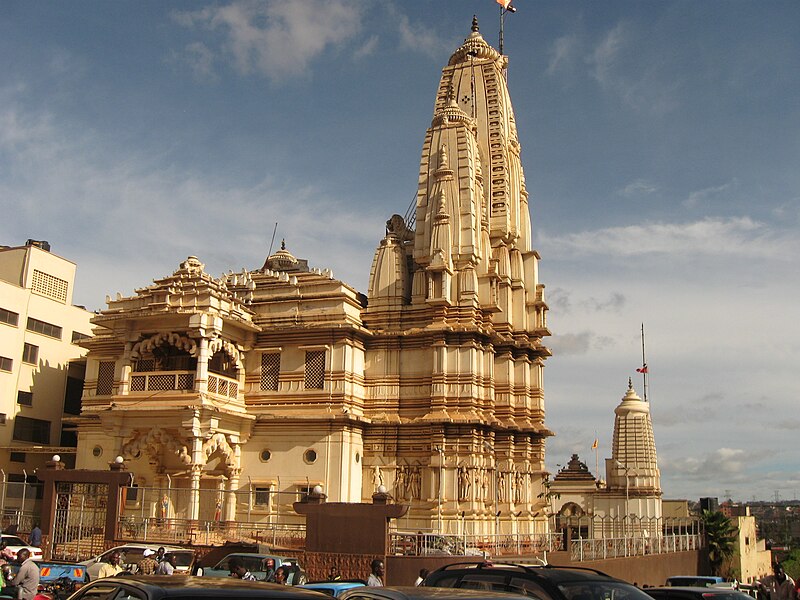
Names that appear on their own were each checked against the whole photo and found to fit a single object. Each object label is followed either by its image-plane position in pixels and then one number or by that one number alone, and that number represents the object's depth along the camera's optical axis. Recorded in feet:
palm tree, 161.84
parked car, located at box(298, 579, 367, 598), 54.60
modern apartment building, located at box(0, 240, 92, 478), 131.34
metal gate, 88.89
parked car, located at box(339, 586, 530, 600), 24.32
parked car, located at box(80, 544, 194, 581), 66.12
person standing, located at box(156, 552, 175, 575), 61.53
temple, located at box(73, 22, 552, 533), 110.42
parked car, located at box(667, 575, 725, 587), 68.74
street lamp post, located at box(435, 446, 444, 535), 110.63
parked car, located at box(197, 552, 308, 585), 60.64
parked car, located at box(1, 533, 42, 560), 82.26
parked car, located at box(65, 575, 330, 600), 21.24
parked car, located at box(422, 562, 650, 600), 33.78
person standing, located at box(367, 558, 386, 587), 57.36
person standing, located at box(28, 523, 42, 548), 87.25
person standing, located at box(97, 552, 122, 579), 56.73
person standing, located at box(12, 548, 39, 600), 45.39
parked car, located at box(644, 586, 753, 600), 41.55
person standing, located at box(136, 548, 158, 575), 55.31
